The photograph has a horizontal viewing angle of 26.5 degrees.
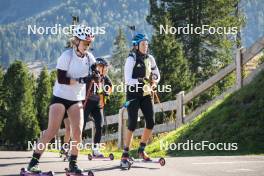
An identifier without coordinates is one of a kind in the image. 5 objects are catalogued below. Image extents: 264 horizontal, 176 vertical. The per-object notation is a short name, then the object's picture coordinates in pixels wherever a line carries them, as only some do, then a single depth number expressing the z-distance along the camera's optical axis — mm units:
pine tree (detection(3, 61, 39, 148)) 54719
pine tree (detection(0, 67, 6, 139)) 55444
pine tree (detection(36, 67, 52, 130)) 60497
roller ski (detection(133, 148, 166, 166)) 10323
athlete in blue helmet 10414
